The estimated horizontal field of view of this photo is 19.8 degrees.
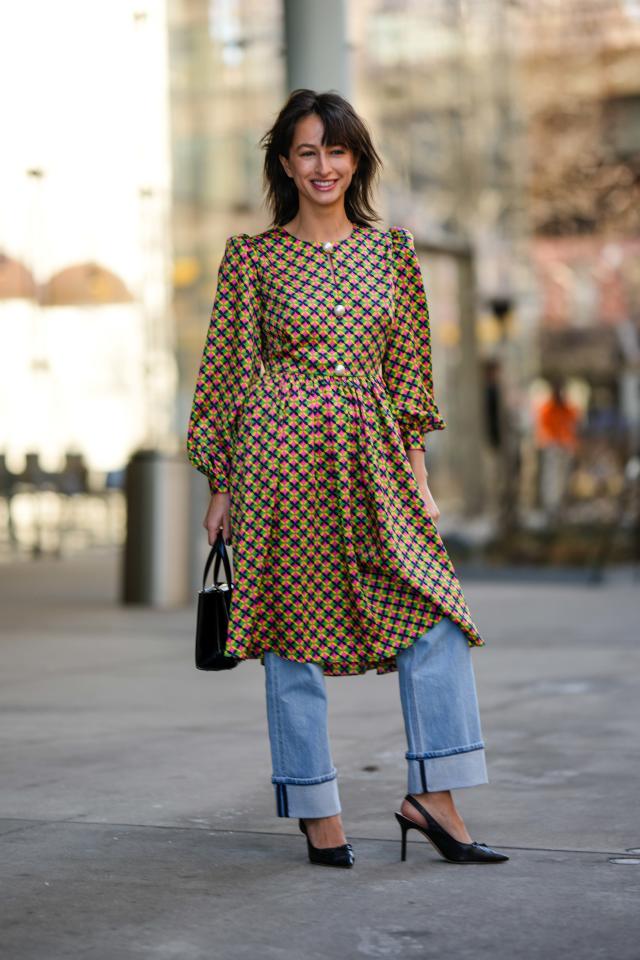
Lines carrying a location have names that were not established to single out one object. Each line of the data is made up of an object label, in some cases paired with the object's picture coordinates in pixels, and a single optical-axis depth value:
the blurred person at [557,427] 18.45
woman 4.11
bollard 11.00
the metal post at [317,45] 10.42
